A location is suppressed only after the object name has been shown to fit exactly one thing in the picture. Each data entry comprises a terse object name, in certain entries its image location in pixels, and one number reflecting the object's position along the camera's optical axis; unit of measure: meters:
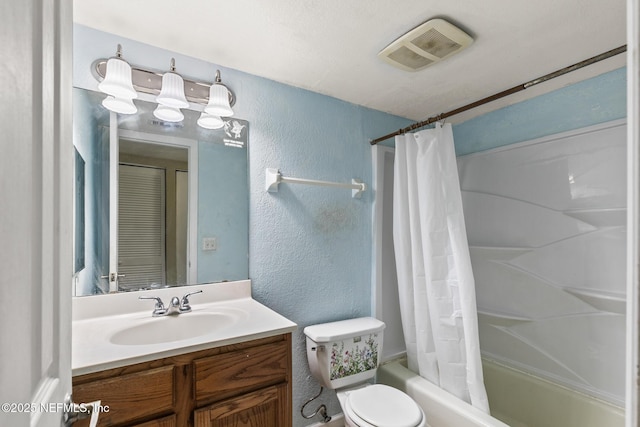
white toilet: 1.42
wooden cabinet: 0.94
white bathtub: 1.53
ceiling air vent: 1.27
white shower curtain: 1.59
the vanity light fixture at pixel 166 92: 1.29
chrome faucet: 1.36
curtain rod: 1.00
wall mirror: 1.32
